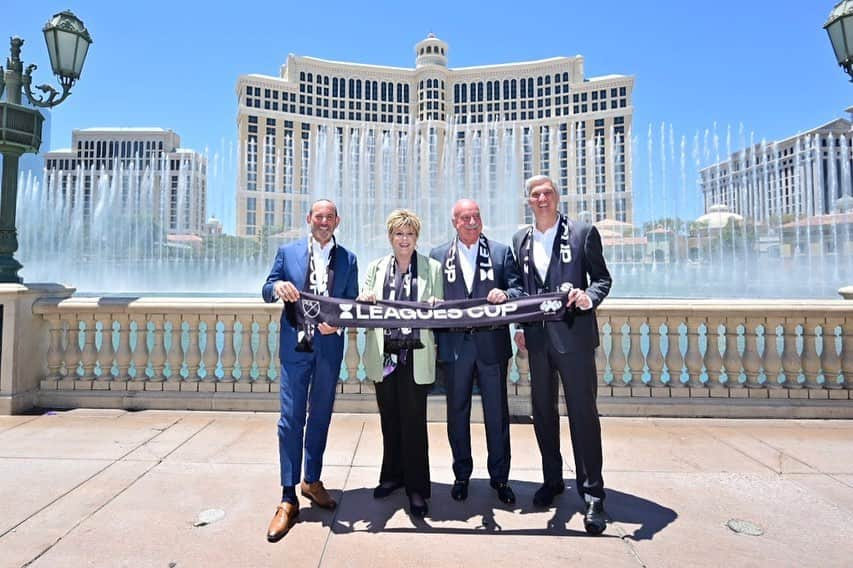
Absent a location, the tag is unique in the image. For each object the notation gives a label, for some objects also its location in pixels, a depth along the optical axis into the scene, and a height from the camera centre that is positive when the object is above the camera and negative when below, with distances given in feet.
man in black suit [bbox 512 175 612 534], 10.30 -0.56
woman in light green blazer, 10.46 -1.17
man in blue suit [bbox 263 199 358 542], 10.19 -0.89
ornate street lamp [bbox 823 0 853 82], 19.99 +11.10
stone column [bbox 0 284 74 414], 16.96 -1.32
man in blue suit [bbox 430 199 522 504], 11.13 -1.07
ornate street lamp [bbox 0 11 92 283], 17.61 +6.99
